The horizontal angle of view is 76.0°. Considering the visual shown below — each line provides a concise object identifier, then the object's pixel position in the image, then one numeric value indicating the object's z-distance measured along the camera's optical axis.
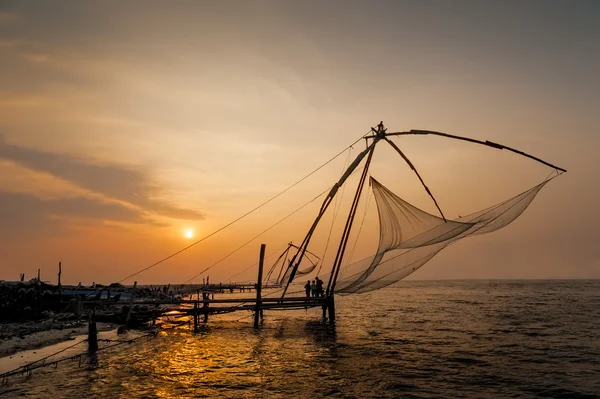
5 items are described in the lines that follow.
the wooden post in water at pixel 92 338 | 15.96
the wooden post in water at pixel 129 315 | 22.43
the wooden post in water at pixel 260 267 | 23.00
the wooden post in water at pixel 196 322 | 23.88
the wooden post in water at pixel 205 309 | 21.81
